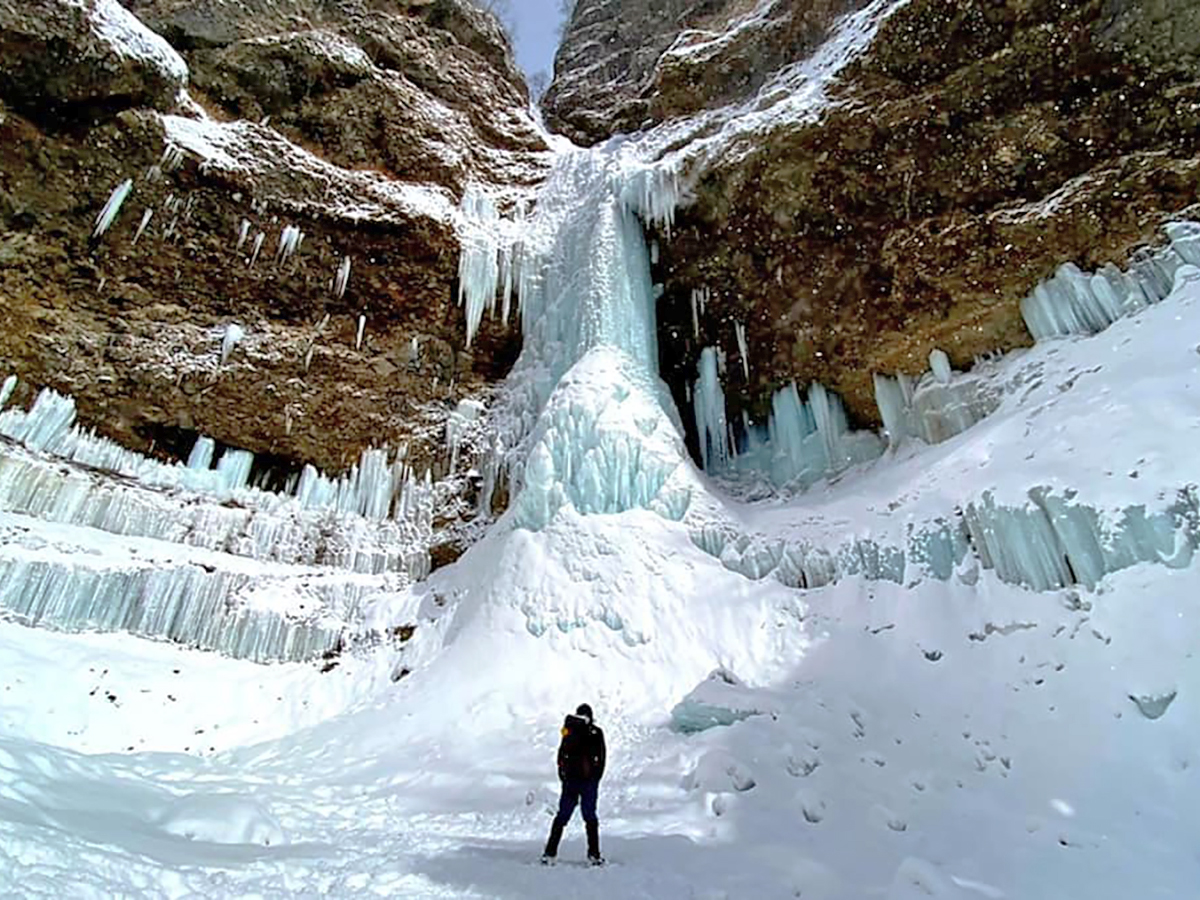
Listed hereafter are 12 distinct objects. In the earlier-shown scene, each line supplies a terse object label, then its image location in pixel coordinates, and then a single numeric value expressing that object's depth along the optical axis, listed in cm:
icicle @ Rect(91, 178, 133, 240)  1216
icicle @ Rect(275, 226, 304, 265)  1334
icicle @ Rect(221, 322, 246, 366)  1304
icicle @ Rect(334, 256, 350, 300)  1373
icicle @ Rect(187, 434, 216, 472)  1284
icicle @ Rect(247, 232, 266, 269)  1318
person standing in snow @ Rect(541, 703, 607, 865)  481
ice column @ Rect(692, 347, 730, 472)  1419
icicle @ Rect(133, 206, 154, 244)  1242
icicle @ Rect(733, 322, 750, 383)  1402
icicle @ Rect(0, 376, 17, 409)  1158
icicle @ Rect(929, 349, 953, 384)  1172
